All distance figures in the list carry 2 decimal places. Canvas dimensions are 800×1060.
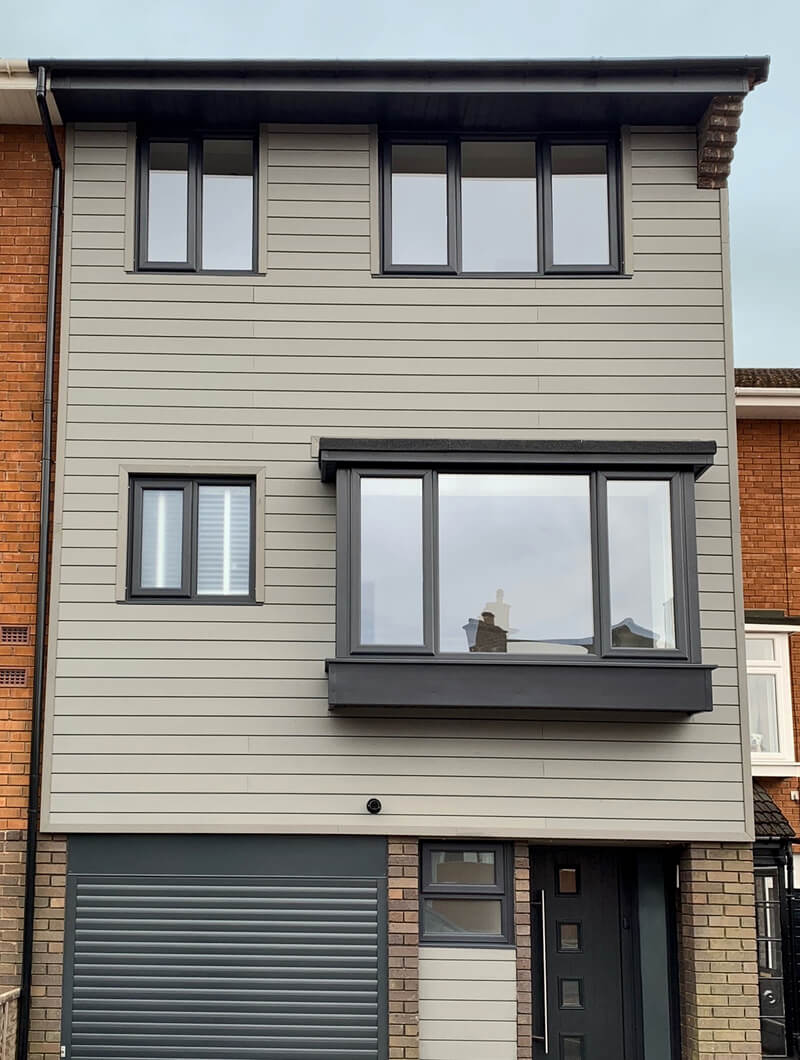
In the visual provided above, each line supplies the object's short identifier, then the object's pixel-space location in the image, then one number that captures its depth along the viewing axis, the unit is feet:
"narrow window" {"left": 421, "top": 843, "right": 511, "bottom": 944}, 31.14
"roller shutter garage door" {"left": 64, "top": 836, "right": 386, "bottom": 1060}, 30.50
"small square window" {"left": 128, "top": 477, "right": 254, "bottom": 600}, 32.17
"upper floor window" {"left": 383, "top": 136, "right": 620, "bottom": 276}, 33.71
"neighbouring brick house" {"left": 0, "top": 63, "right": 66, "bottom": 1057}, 30.81
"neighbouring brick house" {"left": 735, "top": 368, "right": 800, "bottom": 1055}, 40.29
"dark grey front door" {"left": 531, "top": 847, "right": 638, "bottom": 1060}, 32.35
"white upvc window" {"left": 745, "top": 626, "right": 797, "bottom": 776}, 40.60
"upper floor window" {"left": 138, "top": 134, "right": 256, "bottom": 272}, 33.55
